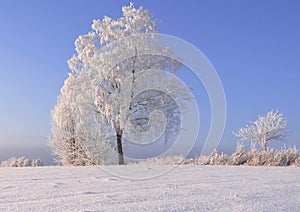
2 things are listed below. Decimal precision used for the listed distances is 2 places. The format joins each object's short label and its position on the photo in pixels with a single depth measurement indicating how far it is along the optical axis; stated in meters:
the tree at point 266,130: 20.47
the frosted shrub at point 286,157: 10.70
